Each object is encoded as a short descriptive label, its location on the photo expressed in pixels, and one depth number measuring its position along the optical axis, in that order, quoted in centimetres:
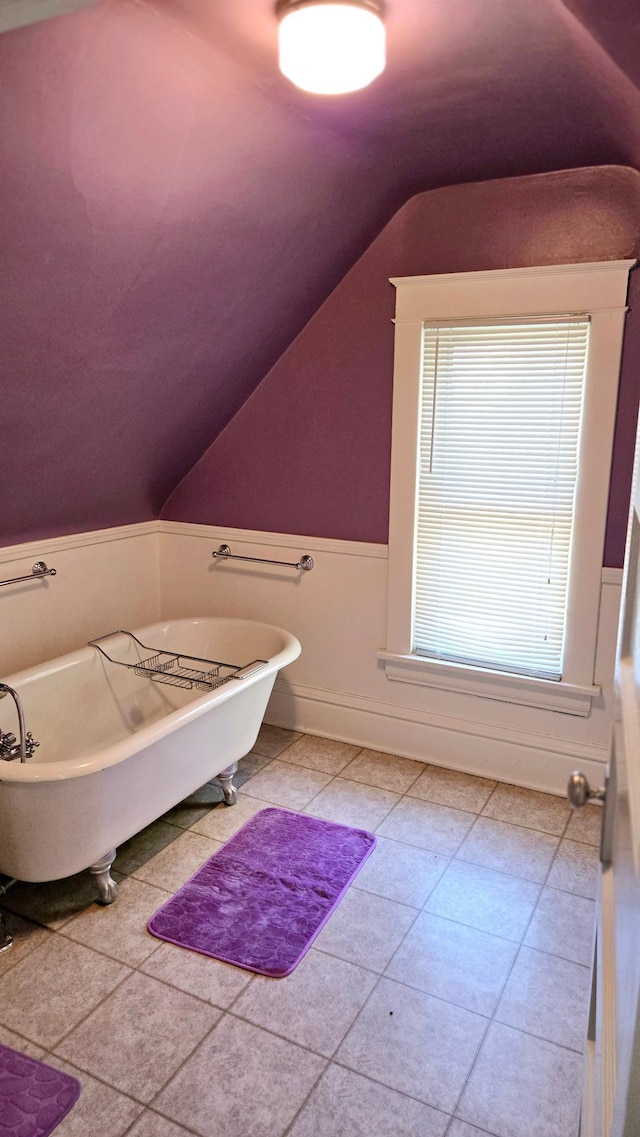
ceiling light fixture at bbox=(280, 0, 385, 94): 150
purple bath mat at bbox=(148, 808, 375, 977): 220
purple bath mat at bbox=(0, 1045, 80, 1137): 165
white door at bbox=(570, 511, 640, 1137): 63
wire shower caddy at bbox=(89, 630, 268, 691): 307
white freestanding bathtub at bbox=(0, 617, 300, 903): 211
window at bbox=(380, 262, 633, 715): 268
